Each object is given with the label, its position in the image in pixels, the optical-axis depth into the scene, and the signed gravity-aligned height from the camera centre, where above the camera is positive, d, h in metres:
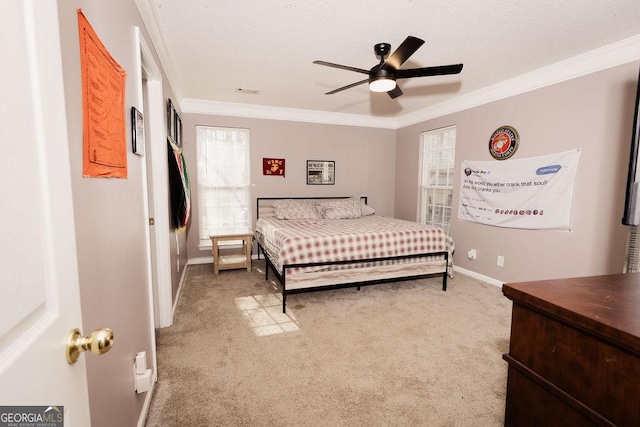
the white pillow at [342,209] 4.65 -0.35
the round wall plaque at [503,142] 3.50 +0.54
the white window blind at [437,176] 4.53 +0.17
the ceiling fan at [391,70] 2.28 +0.94
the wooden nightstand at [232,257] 4.06 -1.05
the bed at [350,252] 3.00 -0.71
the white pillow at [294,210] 4.54 -0.36
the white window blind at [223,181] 4.64 +0.08
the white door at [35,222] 0.41 -0.06
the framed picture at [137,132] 1.54 +0.28
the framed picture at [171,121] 3.00 +0.68
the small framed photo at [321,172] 5.15 +0.25
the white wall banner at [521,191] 3.05 -0.04
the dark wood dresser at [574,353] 0.71 -0.44
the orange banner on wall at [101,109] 1.00 +0.28
